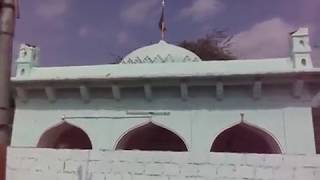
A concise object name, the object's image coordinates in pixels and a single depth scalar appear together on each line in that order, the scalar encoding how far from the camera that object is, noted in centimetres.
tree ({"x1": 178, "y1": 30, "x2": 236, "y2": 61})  2461
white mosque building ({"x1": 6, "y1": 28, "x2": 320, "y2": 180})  935
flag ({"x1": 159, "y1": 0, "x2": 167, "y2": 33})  1387
